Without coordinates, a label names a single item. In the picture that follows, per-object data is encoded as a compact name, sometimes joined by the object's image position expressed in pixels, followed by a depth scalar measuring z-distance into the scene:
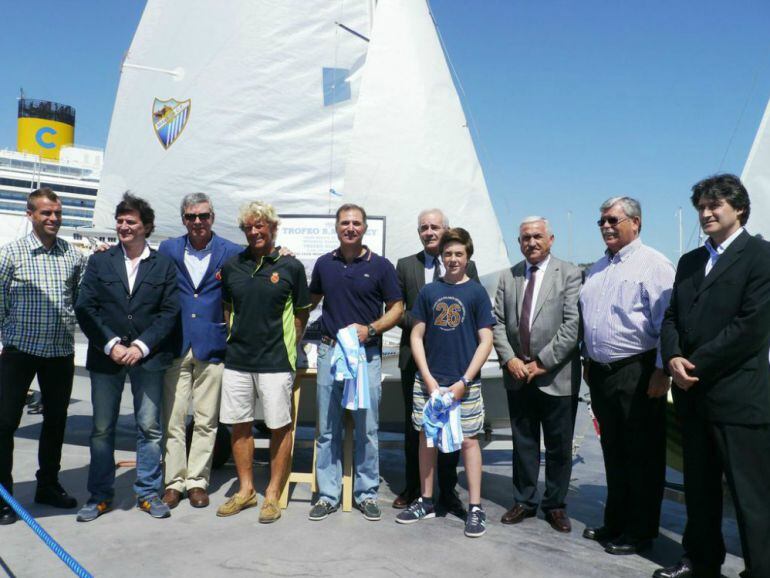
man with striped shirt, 3.01
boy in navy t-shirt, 3.27
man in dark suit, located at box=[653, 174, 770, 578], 2.52
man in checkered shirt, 3.30
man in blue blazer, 3.58
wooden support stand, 3.58
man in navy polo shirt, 3.43
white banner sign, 4.43
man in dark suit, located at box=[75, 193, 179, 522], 3.31
